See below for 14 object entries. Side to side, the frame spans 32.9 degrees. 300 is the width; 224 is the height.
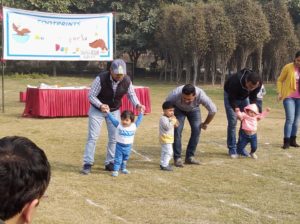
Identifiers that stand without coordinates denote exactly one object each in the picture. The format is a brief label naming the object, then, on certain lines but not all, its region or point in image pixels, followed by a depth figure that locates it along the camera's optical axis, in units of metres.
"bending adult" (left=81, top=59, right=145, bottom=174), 6.79
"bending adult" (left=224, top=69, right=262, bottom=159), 7.74
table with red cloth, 12.88
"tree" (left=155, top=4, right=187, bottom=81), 27.38
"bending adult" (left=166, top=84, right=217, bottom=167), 7.18
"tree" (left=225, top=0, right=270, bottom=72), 26.70
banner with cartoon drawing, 13.55
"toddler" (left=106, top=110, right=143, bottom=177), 6.77
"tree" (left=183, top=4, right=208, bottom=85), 26.25
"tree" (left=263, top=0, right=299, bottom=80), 28.17
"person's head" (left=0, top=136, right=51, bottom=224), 1.52
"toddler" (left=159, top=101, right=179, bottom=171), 7.14
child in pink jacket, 7.96
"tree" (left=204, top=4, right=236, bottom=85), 26.31
